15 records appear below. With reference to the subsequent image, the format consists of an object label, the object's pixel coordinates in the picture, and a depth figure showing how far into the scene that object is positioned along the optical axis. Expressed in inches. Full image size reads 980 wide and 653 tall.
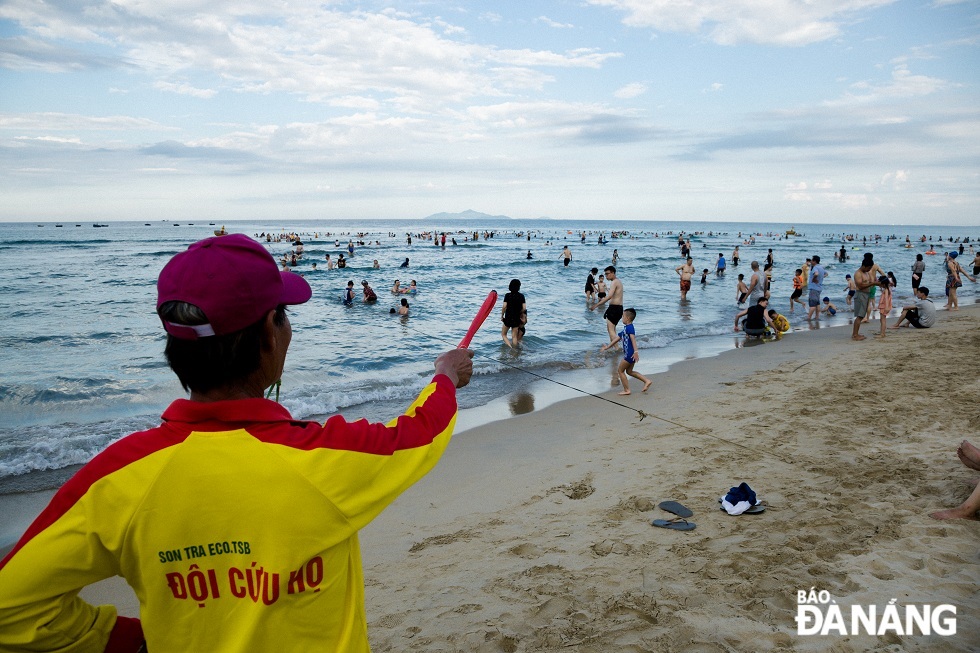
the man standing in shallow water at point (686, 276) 911.7
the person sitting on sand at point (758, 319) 597.0
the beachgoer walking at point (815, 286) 711.7
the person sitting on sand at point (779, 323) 598.0
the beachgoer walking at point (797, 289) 807.1
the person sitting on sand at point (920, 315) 602.5
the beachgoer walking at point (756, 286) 695.7
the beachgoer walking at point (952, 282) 745.6
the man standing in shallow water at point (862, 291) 542.9
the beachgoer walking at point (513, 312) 545.6
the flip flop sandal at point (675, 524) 181.2
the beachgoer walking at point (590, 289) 877.8
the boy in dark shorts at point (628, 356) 387.2
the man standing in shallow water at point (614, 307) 576.7
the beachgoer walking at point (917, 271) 894.1
